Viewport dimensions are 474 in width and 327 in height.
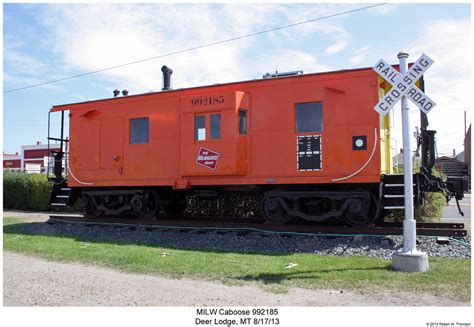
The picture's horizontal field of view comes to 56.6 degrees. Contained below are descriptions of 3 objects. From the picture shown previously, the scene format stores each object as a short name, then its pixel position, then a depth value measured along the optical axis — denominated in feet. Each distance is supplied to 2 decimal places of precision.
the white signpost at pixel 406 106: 22.13
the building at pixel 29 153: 158.71
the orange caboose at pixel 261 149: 31.24
